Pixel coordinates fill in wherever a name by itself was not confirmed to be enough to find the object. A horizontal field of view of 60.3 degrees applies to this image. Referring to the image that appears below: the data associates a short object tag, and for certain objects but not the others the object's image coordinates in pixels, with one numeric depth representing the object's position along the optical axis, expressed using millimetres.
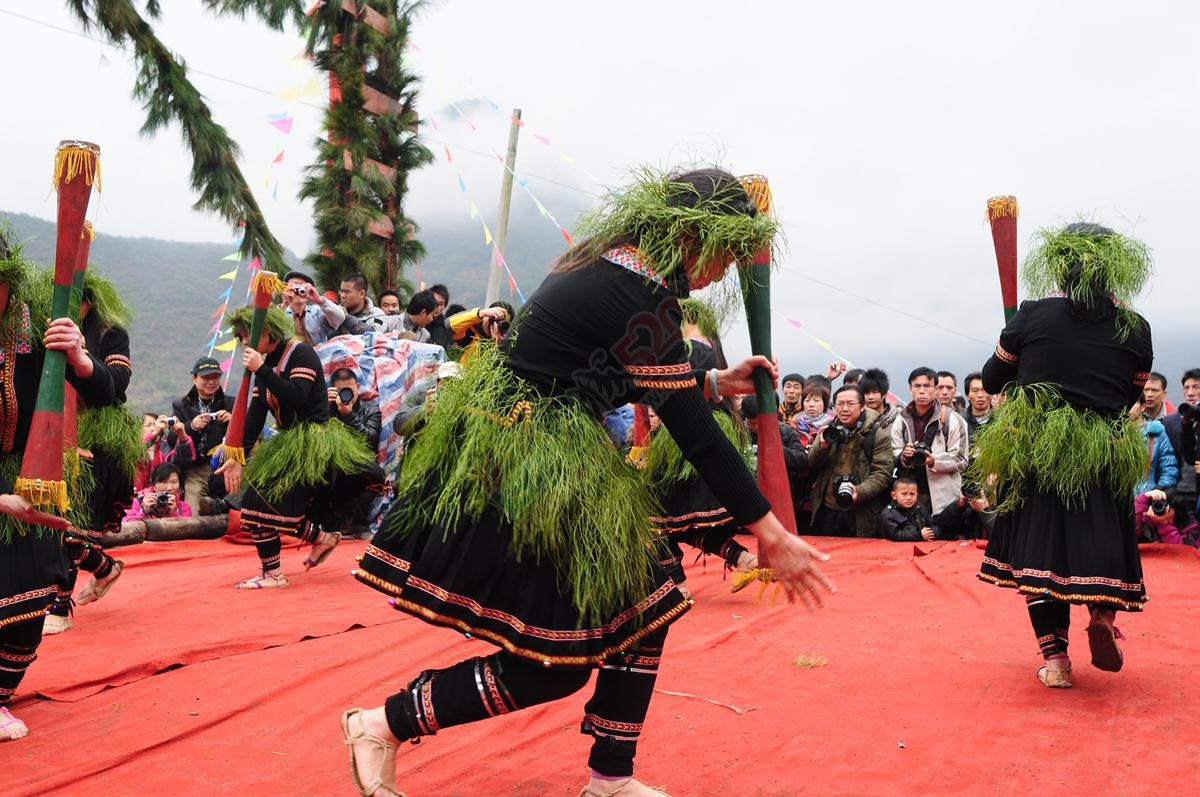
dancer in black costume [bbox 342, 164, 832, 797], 2439
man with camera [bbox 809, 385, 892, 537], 8484
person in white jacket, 8203
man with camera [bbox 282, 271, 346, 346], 8594
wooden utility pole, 12594
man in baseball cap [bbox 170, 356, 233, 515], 9250
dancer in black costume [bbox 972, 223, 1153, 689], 3789
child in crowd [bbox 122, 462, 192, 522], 9156
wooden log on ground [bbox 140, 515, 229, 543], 8617
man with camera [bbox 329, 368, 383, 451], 8445
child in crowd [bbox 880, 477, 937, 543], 8328
